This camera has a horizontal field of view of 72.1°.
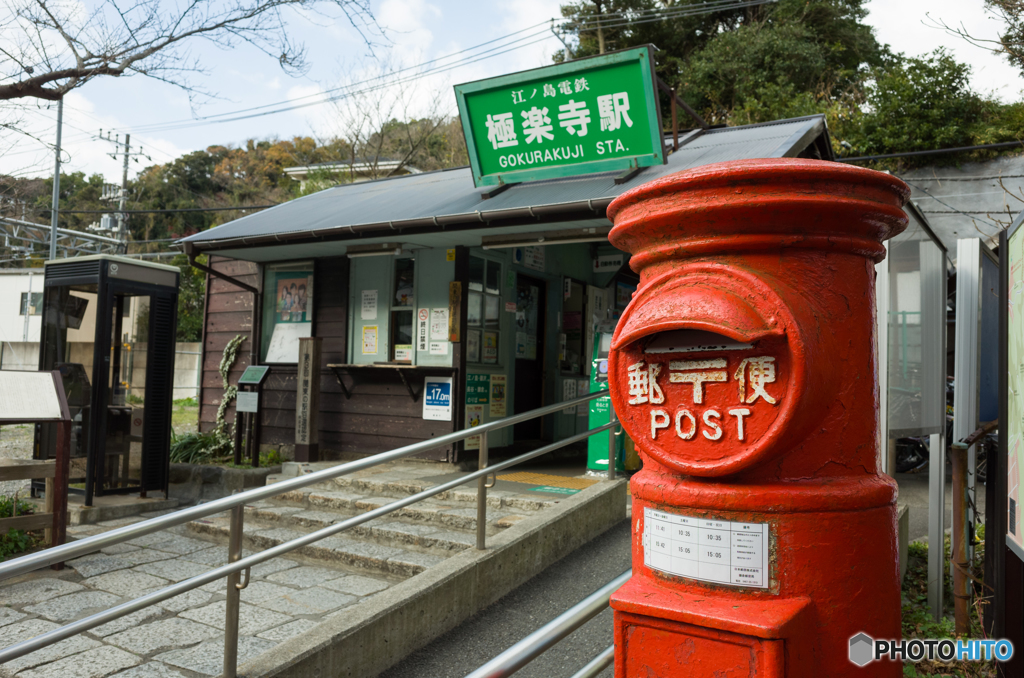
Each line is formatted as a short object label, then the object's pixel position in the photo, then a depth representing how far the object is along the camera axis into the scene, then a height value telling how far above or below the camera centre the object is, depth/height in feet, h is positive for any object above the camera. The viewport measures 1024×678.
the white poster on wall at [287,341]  28.71 +0.95
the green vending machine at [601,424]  21.35 -1.69
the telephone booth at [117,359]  23.76 +0.01
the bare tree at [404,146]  76.13 +24.63
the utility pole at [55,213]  69.49 +14.30
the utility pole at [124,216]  97.41 +20.52
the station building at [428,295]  22.48 +2.91
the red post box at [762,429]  4.79 -0.39
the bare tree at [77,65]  21.10 +9.49
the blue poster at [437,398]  24.84 -1.10
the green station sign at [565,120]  20.71 +7.86
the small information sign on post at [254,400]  26.81 -1.41
